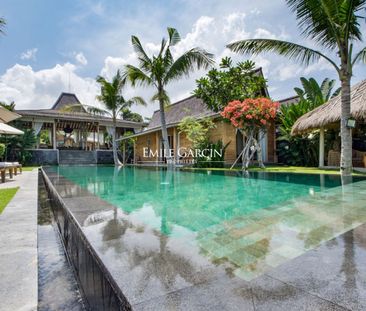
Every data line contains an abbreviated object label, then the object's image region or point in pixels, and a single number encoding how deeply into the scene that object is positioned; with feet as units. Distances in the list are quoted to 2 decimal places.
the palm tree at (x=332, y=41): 25.23
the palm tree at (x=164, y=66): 43.93
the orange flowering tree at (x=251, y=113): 33.78
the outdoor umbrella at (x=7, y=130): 31.41
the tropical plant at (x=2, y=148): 47.88
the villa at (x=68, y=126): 69.15
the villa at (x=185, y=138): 46.03
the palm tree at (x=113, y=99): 60.70
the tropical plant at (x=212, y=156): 43.04
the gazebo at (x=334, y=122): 33.70
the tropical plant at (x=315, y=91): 46.00
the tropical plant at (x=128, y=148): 73.75
